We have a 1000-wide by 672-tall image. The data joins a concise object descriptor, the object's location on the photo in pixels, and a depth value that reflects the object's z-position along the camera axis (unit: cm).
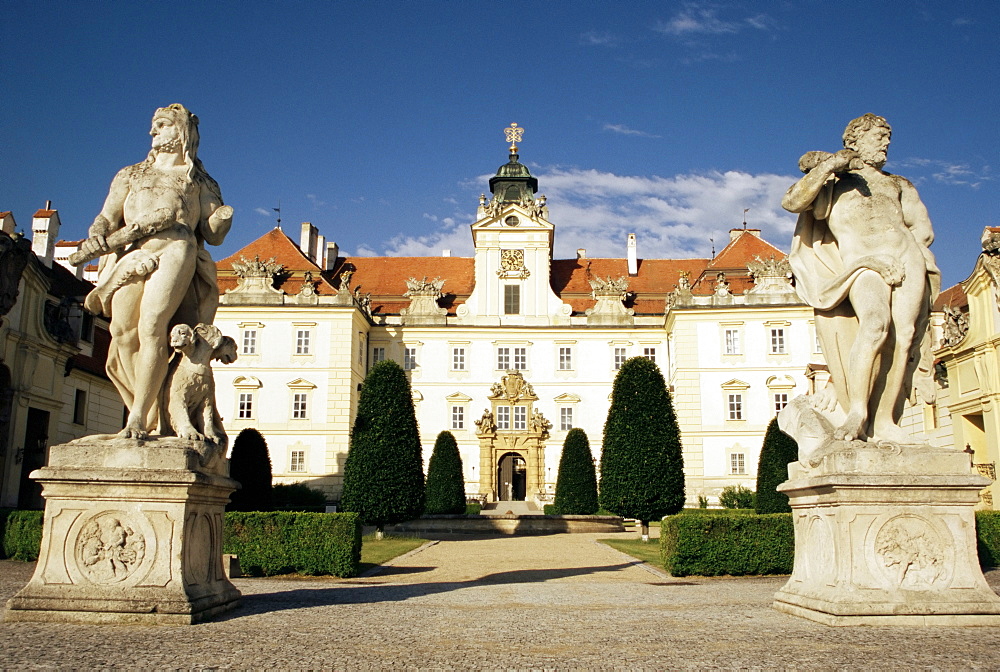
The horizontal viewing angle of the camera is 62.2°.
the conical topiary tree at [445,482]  3184
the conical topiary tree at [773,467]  2106
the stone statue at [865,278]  588
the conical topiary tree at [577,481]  3148
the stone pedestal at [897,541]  530
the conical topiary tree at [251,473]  2130
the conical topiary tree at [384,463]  2327
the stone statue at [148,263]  601
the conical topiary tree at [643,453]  2317
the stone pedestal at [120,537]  538
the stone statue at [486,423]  4300
